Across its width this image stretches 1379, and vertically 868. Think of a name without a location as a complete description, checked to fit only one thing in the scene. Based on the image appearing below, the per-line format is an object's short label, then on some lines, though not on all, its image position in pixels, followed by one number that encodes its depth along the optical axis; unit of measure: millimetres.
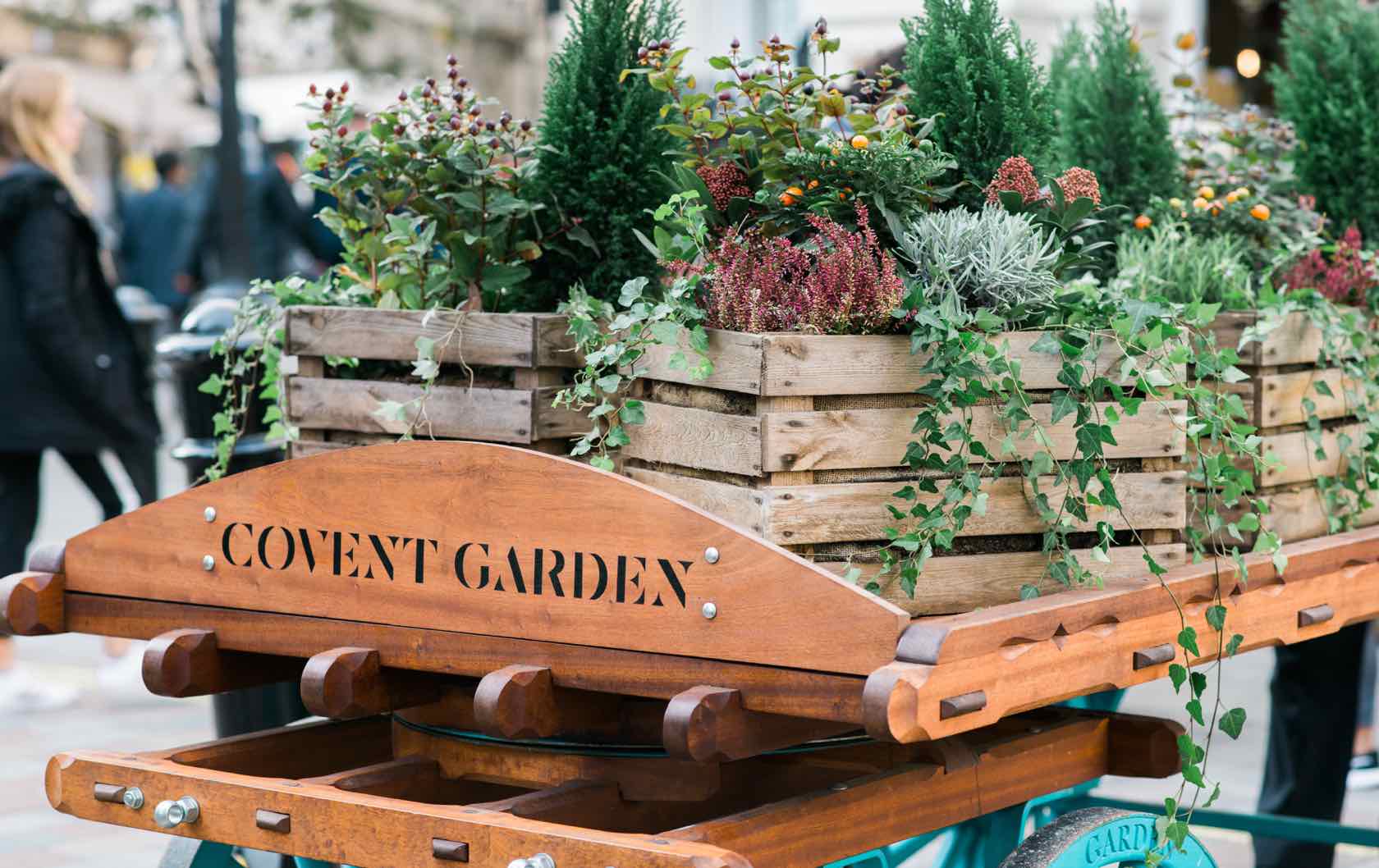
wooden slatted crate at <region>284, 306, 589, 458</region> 2584
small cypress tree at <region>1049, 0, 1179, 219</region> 3414
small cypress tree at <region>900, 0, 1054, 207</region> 2592
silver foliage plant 2320
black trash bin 3619
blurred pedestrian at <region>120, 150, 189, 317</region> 13430
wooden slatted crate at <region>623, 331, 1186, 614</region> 2207
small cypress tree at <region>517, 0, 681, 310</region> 2740
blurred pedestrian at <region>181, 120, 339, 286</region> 10539
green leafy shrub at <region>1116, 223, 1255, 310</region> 2943
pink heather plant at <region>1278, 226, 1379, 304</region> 3115
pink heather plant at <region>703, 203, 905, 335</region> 2266
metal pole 6094
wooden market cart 2031
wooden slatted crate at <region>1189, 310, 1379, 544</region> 2859
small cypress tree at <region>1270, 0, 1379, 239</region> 3520
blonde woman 5633
